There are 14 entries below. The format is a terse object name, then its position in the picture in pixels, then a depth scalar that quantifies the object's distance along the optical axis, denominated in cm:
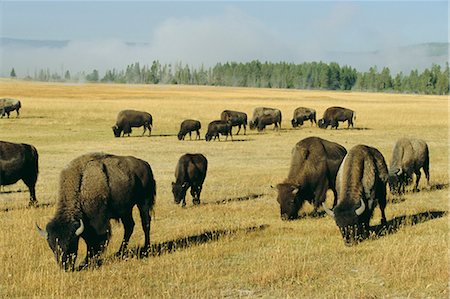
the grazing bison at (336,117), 4950
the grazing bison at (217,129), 3756
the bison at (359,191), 1097
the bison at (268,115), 4666
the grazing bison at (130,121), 4094
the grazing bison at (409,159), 1814
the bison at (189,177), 1614
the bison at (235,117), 4366
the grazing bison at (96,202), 938
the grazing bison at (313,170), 1426
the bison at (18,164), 1552
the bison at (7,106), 5334
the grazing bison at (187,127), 3831
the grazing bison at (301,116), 5044
